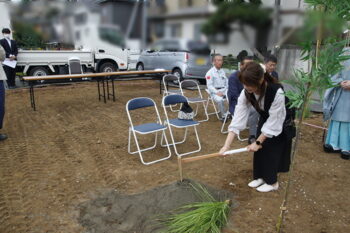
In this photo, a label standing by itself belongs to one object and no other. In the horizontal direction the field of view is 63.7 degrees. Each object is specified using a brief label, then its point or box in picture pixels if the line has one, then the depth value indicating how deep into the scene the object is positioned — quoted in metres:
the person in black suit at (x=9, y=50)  7.88
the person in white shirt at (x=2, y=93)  4.18
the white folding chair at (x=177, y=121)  3.72
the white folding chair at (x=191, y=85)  5.35
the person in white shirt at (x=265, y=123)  2.23
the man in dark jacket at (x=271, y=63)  3.67
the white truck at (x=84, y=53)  6.63
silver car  9.11
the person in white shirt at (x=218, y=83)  5.04
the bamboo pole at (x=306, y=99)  1.65
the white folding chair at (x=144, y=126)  3.45
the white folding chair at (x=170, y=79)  6.52
